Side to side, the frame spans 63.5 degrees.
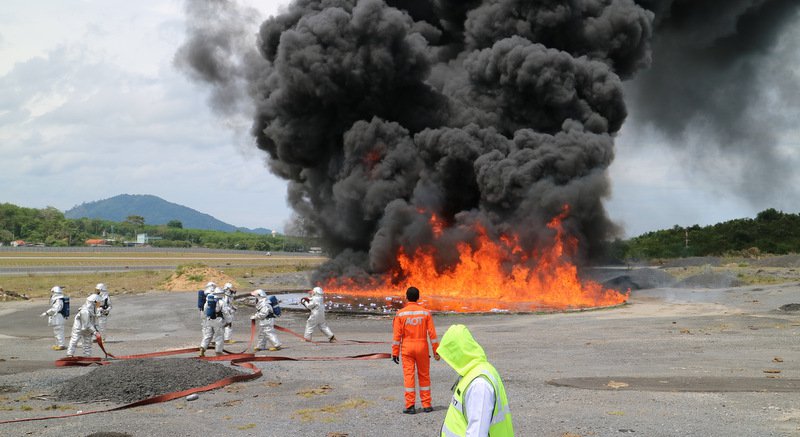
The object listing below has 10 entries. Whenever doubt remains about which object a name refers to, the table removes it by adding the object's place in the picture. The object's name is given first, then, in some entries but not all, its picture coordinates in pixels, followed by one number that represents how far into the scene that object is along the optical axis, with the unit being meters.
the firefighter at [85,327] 14.28
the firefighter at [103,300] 15.58
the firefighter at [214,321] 14.40
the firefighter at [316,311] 16.19
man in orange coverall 8.59
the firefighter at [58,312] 15.92
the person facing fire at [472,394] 4.00
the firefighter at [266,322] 15.30
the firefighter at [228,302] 14.74
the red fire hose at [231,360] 10.73
